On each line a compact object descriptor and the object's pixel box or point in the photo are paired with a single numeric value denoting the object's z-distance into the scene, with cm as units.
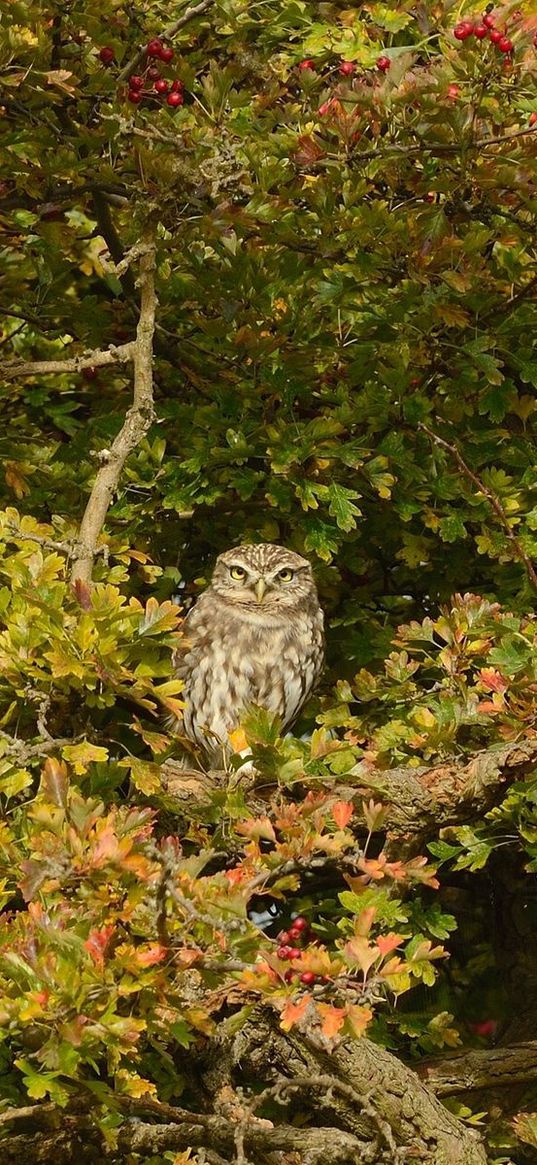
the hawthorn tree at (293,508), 680
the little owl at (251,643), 990
